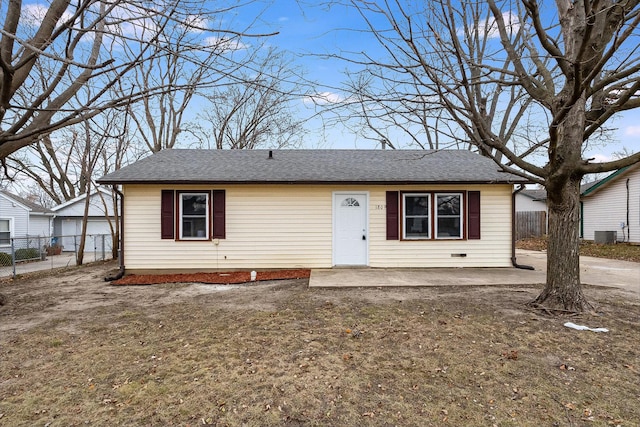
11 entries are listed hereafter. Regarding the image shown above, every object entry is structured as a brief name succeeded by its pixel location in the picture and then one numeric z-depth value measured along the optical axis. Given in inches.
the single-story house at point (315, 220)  352.5
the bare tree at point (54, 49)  142.3
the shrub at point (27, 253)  577.8
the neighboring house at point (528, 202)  1109.1
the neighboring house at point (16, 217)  698.8
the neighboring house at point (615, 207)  633.0
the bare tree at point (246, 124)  809.0
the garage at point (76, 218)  816.9
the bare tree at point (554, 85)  175.8
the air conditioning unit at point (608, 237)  655.1
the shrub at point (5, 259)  505.0
